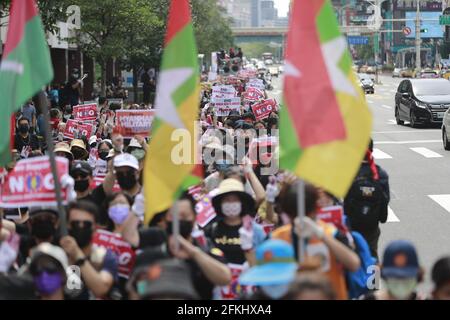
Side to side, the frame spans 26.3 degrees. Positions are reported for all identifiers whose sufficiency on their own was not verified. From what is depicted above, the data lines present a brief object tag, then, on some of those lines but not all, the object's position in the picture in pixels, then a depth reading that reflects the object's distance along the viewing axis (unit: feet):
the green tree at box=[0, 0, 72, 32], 57.36
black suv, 104.01
